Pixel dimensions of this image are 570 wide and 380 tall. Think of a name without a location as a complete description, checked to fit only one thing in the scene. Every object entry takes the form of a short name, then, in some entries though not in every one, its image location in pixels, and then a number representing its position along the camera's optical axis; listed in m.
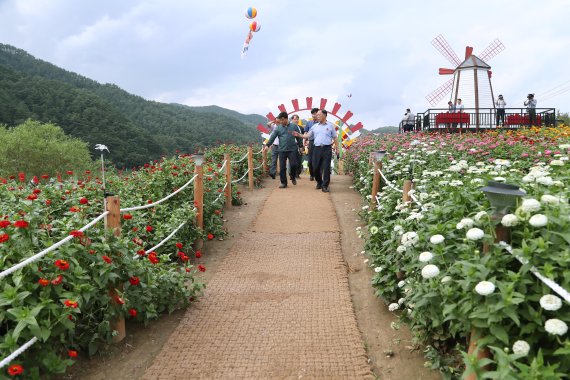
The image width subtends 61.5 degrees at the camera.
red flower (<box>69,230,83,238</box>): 2.99
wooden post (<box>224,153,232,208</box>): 8.96
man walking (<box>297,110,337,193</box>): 9.95
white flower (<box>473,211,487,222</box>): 2.60
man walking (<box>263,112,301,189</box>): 10.60
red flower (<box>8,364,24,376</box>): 2.26
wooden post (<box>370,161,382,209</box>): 7.08
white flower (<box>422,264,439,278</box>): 2.65
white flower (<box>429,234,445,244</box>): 2.77
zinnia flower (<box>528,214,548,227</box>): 2.25
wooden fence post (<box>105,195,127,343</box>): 3.58
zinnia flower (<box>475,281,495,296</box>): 2.14
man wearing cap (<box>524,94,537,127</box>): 19.16
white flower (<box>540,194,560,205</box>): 2.45
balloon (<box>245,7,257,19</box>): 12.83
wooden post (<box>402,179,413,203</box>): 4.69
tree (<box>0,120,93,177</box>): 37.50
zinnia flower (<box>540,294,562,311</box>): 1.95
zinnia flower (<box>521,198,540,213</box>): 2.32
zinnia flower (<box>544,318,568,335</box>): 1.90
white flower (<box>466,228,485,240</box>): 2.46
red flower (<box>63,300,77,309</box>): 2.64
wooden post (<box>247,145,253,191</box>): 11.37
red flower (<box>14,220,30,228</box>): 2.85
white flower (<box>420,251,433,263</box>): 2.82
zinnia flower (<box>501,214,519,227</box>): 2.38
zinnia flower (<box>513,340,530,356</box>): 1.98
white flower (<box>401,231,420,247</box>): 3.33
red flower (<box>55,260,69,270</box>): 2.71
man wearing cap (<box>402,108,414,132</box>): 23.14
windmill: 24.58
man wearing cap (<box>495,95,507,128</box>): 19.83
